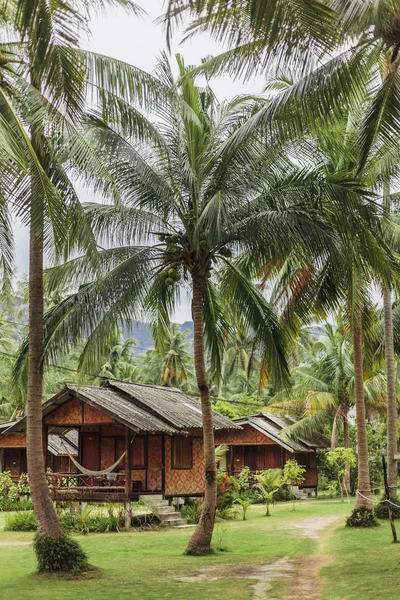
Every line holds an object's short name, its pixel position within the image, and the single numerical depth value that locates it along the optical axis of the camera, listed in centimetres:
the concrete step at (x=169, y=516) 2012
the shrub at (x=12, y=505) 2577
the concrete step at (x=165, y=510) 2030
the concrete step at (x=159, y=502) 2062
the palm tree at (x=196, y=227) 1241
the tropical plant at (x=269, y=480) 2401
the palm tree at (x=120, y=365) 4616
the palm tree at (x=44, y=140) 802
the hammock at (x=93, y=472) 1948
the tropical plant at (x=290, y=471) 2726
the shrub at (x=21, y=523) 1933
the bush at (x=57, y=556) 1112
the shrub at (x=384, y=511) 1853
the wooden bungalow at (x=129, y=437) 2073
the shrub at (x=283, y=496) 3244
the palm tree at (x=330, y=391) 3231
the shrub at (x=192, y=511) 2114
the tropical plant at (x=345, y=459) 2925
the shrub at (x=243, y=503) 2186
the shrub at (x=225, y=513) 2169
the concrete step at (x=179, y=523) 2000
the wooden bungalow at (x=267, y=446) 3341
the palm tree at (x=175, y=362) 4716
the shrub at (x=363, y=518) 1717
